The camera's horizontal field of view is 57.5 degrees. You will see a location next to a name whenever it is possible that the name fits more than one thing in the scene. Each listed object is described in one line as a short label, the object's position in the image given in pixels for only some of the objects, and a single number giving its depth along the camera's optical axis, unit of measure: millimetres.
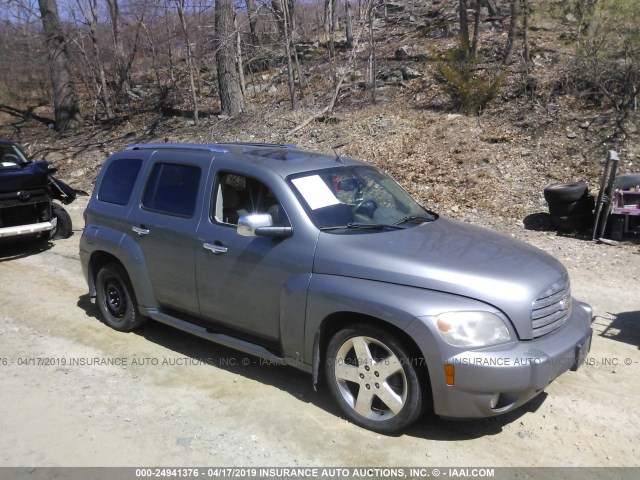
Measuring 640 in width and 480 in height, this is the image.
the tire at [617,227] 8438
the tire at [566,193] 8859
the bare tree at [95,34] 19094
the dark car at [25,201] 8742
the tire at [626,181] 8352
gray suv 3551
